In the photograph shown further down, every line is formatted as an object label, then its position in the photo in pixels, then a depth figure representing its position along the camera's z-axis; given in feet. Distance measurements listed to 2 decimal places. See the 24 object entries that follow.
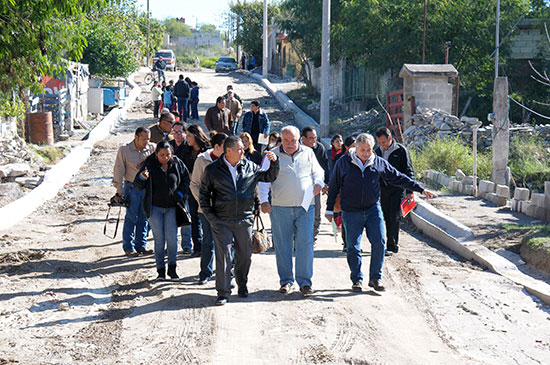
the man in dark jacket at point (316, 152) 33.04
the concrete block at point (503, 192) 43.92
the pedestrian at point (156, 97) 90.43
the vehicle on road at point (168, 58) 182.39
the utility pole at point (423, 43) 79.10
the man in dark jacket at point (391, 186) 32.71
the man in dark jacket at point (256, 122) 49.55
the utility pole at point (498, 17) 78.40
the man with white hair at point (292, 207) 26.35
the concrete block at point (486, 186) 45.91
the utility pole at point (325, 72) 79.25
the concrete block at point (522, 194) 41.75
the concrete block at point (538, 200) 38.96
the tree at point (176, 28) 398.01
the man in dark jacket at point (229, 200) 25.00
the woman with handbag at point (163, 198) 28.40
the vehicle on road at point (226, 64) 188.55
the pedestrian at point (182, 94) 83.33
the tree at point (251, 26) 197.88
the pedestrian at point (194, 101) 88.81
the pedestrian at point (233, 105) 56.68
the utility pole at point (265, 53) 154.30
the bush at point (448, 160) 55.36
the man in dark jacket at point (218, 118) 49.34
